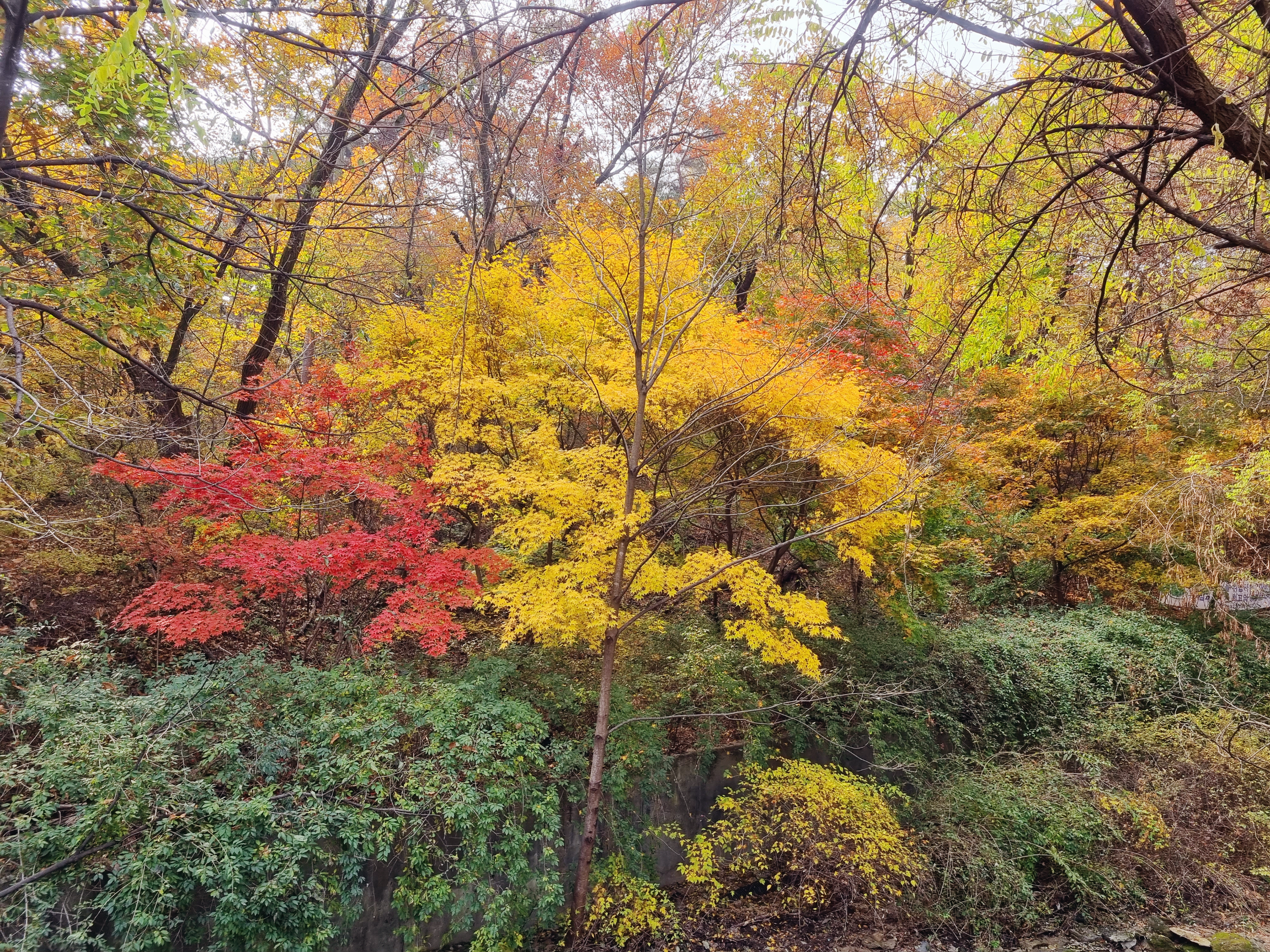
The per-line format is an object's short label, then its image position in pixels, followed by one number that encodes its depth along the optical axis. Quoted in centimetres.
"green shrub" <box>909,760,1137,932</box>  545
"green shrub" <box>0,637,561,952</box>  356
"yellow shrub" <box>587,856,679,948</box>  486
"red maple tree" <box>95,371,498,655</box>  477
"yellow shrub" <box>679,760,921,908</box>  536
